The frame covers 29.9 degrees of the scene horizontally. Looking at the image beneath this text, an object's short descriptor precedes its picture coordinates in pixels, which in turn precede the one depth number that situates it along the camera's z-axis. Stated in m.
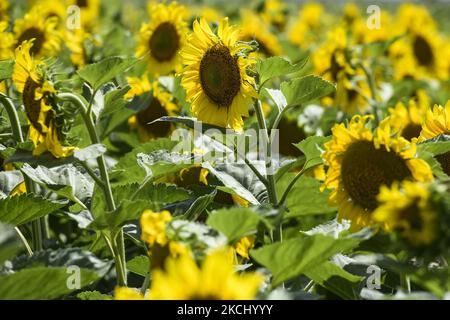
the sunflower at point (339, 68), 3.77
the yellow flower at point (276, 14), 6.15
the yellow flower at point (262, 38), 4.52
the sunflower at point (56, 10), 4.45
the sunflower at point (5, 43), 2.73
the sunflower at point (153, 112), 3.13
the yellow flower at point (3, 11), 3.63
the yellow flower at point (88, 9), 4.90
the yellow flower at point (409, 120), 2.82
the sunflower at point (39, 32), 3.50
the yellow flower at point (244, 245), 1.99
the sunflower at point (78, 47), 3.60
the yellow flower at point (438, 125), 2.01
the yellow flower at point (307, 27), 5.76
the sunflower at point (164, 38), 3.67
